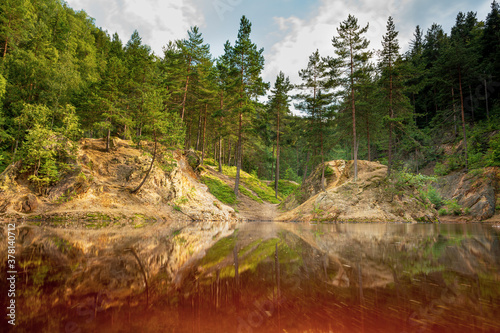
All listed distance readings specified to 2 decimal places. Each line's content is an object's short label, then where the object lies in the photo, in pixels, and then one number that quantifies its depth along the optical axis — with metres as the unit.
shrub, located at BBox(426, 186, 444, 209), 22.66
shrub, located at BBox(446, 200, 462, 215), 20.46
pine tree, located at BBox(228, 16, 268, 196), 24.56
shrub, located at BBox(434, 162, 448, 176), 26.31
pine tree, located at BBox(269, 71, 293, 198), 30.41
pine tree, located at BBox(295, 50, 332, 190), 27.09
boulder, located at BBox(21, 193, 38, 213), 13.78
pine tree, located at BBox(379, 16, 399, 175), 21.38
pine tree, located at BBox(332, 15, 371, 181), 21.59
